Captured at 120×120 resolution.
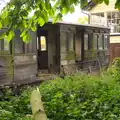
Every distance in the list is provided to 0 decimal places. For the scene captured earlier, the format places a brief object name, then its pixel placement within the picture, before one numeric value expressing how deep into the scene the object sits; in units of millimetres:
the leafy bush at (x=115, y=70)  8109
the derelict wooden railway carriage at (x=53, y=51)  9356
